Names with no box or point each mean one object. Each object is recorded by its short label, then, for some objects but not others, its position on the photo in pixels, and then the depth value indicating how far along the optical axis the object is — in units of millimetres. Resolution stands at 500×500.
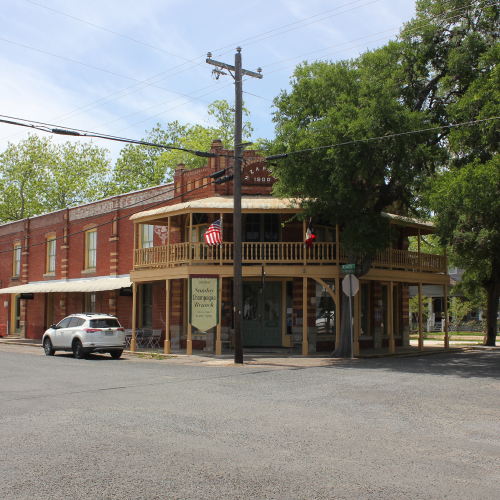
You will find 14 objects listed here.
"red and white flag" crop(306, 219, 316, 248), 19047
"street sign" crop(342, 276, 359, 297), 18156
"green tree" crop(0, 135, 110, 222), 48344
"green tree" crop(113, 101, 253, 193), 45531
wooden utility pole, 17266
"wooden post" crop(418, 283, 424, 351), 22500
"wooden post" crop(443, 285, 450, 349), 24328
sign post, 18172
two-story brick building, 20016
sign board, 19594
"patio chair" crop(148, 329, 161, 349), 24014
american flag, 19234
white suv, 19125
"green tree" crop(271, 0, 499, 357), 16516
